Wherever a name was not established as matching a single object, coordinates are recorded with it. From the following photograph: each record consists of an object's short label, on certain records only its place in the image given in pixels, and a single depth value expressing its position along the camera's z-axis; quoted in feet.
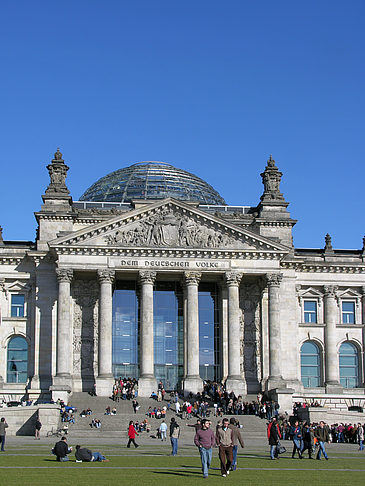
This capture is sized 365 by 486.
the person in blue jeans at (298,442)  138.82
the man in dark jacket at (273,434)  128.88
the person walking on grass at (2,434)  144.66
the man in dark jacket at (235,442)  112.47
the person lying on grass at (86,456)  123.13
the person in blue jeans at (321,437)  133.39
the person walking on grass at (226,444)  106.39
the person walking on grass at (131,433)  157.17
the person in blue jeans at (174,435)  138.41
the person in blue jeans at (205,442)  103.81
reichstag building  251.60
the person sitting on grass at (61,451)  122.31
